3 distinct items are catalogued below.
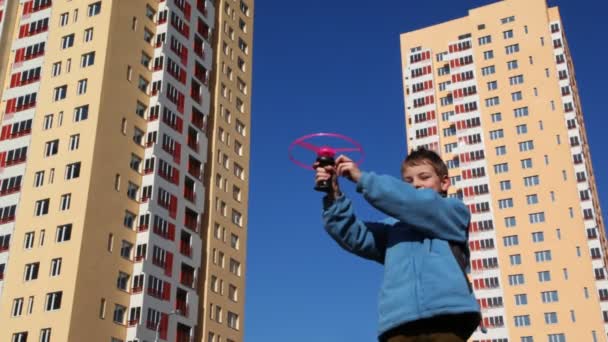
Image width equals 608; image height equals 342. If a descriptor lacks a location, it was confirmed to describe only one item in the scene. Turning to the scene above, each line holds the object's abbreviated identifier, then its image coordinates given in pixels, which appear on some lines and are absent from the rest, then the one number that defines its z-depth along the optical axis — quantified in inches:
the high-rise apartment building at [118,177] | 2213.3
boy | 217.3
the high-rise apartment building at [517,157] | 3486.7
